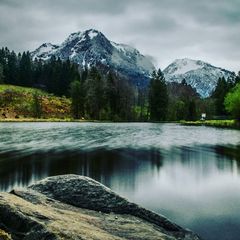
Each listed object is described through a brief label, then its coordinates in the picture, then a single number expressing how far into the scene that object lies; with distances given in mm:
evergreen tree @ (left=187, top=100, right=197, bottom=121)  123463
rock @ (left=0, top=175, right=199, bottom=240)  6160
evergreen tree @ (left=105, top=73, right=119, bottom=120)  121701
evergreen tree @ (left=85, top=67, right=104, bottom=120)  119038
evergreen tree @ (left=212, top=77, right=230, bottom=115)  122161
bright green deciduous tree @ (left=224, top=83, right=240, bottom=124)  75301
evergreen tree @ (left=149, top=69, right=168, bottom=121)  126586
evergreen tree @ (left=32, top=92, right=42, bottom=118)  117910
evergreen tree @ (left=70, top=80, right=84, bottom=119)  121641
